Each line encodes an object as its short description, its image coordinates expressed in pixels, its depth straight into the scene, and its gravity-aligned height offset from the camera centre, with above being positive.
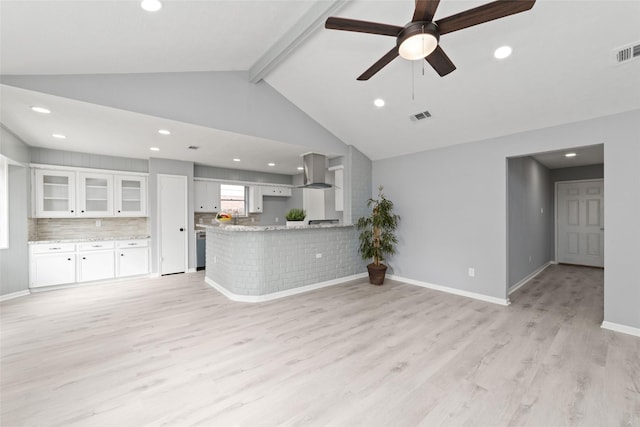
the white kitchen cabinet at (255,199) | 7.32 +0.39
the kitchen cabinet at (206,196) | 6.26 +0.42
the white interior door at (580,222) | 6.08 -0.26
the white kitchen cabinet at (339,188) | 5.35 +0.50
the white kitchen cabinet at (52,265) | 4.36 -0.85
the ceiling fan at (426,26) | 1.59 +1.24
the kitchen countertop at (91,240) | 4.40 -0.46
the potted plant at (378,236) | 4.82 -0.44
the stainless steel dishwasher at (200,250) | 6.01 -0.83
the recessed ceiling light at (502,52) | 2.63 +1.61
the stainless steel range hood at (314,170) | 5.02 +0.81
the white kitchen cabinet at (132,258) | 5.08 -0.86
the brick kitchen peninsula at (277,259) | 3.97 -0.77
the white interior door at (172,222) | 5.52 -0.18
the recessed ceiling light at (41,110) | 3.03 +1.21
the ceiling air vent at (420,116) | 3.83 +1.42
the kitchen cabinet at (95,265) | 4.73 -0.93
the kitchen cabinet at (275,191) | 7.55 +0.65
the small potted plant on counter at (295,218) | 4.57 -0.09
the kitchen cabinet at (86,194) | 4.70 +0.39
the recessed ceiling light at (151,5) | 2.05 +1.64
